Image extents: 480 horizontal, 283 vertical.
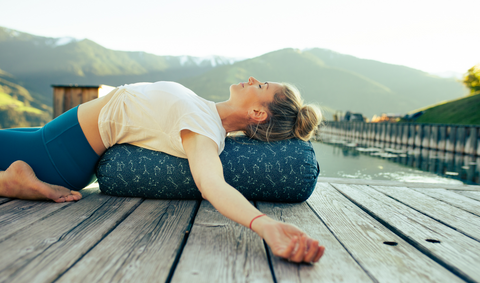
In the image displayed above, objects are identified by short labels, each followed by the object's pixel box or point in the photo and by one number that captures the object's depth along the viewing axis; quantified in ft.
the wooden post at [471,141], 24.59
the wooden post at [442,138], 28.04
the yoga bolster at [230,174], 5.94
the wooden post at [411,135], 33.01
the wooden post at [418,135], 31.71
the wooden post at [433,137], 29.17
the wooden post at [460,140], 25.73
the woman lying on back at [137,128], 5.27
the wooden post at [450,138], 26.89
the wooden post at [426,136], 30.43
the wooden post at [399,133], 35.57
